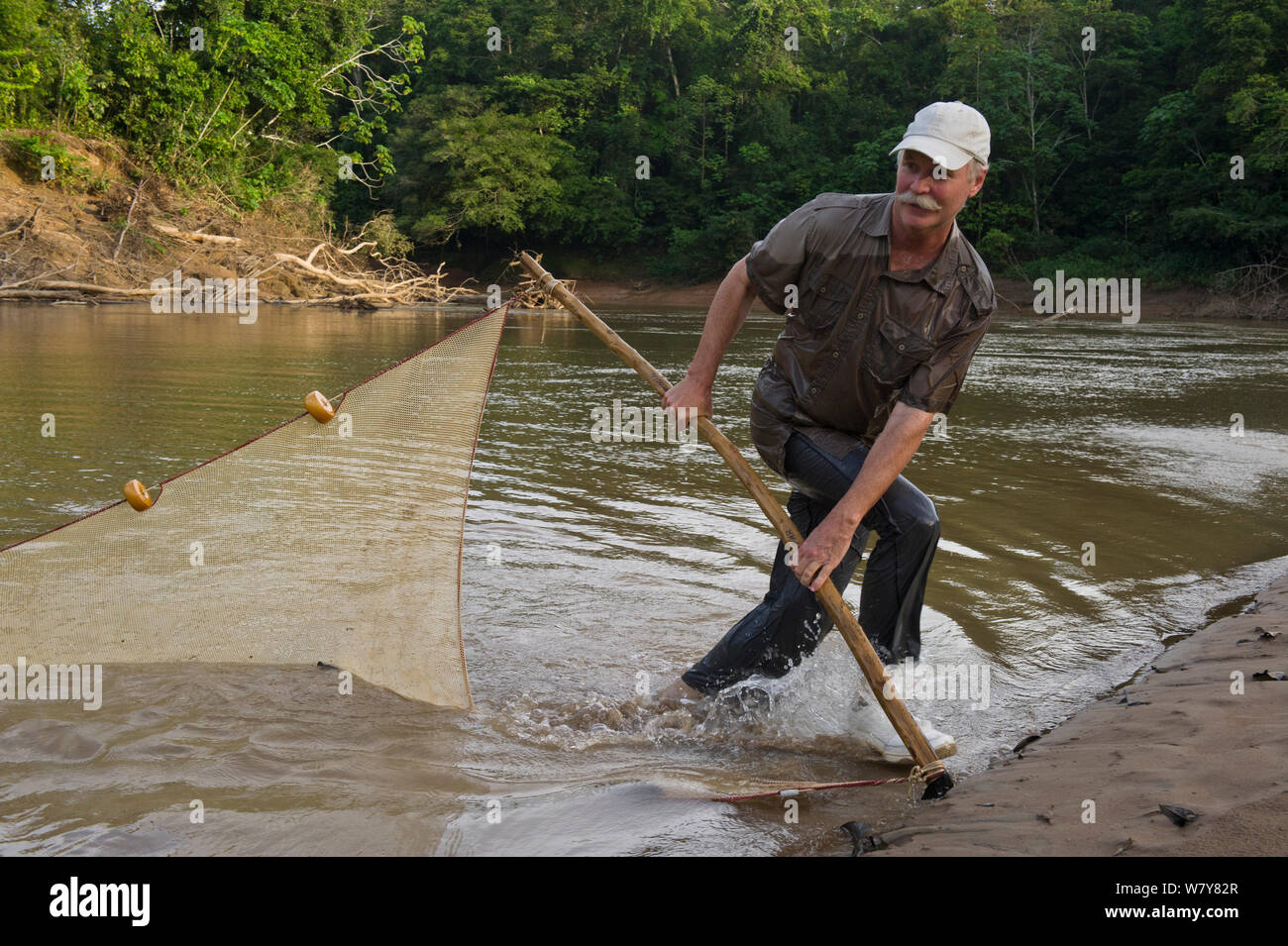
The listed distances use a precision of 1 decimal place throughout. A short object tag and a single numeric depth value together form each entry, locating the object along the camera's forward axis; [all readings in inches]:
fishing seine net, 150.6
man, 121.6
